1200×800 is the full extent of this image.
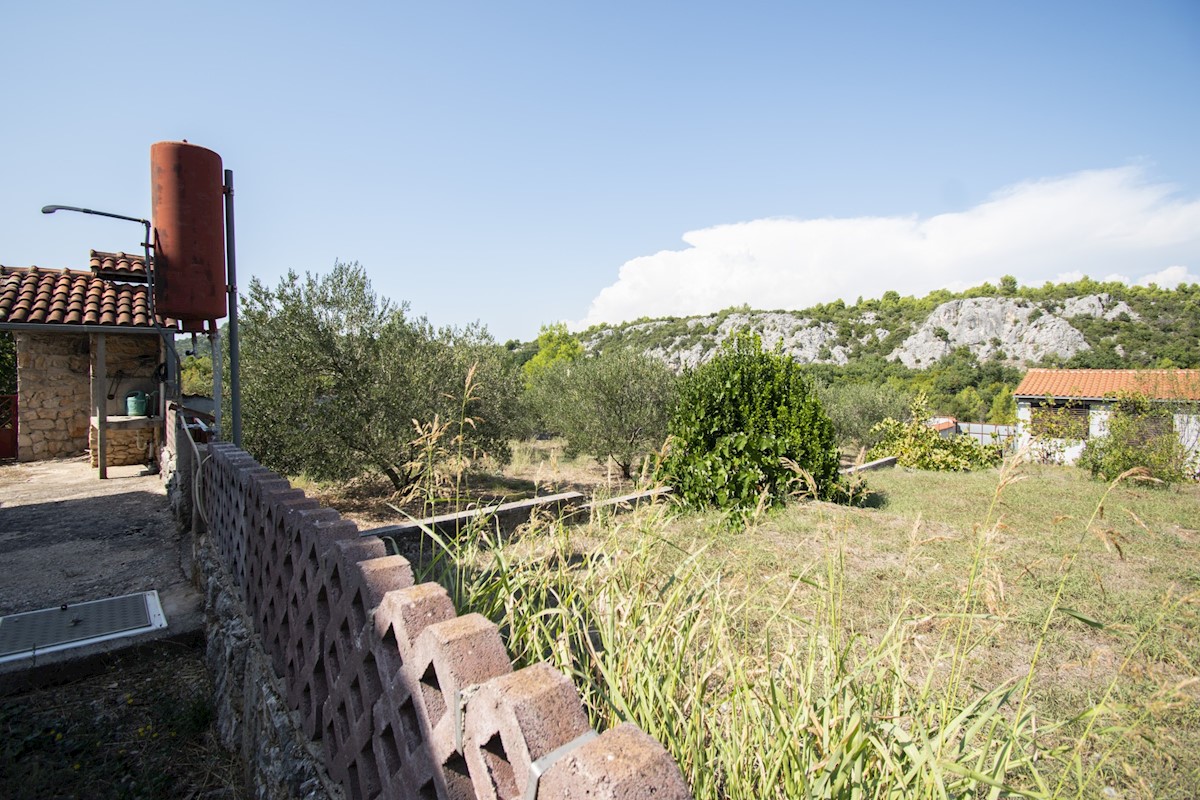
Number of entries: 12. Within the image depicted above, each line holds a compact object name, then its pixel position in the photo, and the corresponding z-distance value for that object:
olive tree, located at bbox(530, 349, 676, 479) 14.28
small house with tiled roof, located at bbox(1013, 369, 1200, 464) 13.02
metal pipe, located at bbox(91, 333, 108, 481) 8.29
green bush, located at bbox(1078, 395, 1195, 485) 10.81
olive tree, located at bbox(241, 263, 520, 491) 8.58
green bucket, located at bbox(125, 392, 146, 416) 9.23
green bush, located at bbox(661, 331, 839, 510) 7.18
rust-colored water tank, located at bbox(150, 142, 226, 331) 5.79
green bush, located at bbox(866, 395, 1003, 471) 13.09
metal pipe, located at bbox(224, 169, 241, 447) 5.85
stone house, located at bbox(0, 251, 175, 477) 8.77
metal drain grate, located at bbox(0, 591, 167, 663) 3.35
